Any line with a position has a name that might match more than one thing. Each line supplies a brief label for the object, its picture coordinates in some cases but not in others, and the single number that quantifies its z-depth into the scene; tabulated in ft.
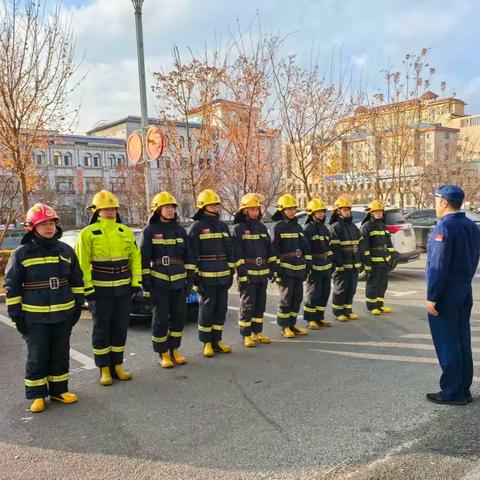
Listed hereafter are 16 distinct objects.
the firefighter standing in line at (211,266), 18.57
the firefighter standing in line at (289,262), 21.01
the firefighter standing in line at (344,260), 24.00
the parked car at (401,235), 36.47
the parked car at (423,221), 54.24
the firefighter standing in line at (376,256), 25.31
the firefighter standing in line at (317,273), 22.79
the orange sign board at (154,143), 29.63
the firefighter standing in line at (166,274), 17.16
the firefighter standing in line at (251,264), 19.90
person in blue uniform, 13.00
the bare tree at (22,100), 33.78
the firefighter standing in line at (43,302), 13.58
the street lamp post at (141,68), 31.27
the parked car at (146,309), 22.31
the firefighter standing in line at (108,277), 15.61
